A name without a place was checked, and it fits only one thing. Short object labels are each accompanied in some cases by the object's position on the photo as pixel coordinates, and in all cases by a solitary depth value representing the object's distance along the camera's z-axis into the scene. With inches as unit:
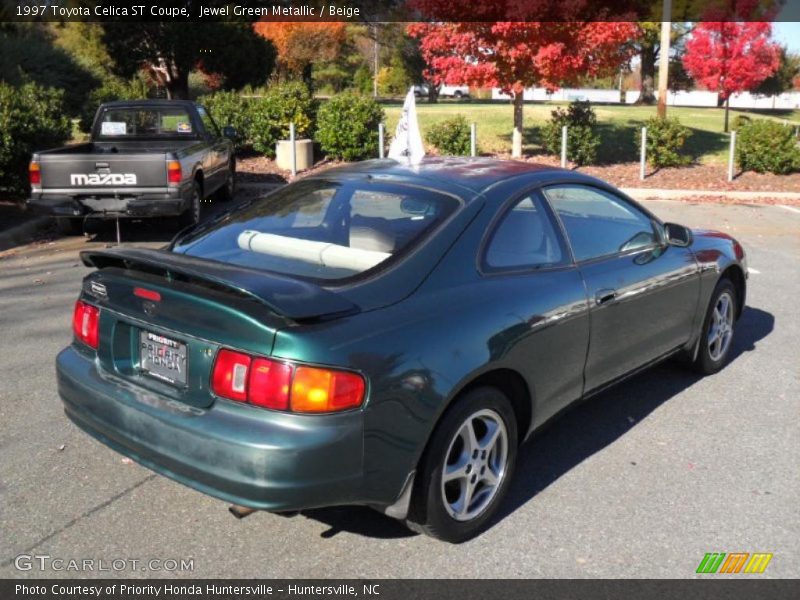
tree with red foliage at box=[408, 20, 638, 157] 680.4
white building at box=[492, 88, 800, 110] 2596.0
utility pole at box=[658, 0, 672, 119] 795.8
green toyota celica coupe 115.0
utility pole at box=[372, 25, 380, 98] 2266.1
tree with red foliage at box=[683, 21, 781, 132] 1102.4
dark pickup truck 374.0
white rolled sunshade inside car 138.7
